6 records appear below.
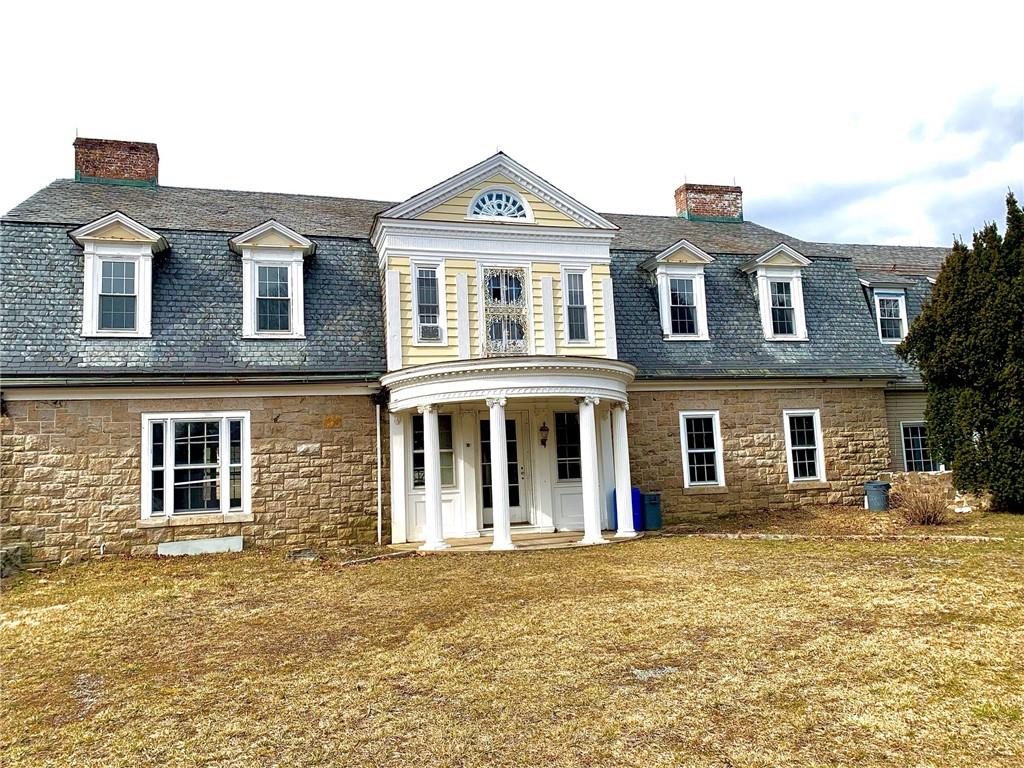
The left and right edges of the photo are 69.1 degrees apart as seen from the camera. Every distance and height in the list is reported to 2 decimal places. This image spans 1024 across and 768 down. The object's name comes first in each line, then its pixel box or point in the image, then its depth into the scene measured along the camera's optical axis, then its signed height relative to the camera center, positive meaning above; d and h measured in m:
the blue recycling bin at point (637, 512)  15.32 -0.88
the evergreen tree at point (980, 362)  14.83 +1.93
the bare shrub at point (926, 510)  13.99 -0.98
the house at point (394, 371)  13.27 +2.03
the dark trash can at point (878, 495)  16.50 -0.78
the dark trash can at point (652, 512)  15.36 -0.89
